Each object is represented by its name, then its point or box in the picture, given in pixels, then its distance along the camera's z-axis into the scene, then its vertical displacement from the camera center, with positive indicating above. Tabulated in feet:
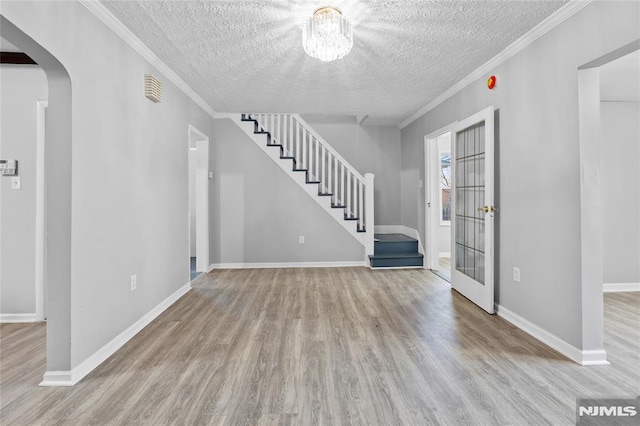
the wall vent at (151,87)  10.09 +4.01
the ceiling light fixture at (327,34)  7.61 +4.29
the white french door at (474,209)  10.77 +0.23
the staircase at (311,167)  18.35 +2.82
